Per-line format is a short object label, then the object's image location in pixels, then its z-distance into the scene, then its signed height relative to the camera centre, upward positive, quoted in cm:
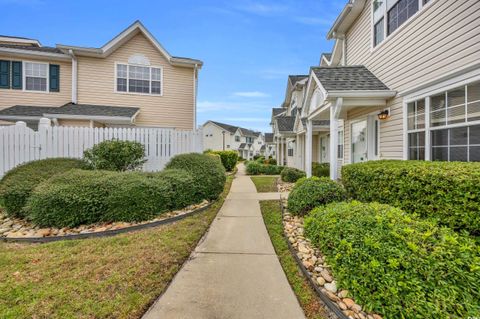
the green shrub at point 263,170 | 1836 -96
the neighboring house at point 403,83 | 441 +202
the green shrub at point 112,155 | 732 +9
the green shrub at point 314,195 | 540 -90
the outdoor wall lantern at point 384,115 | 685 +138
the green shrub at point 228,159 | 1895 -6
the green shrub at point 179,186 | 618 -79
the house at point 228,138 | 4809 +466
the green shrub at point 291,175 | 1209 -89
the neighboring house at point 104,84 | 1117 +417
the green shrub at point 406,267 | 214 -118
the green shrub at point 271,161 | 2542 -34
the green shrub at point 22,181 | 527 -59
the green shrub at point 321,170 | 1134 -58
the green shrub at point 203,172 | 700 -45
